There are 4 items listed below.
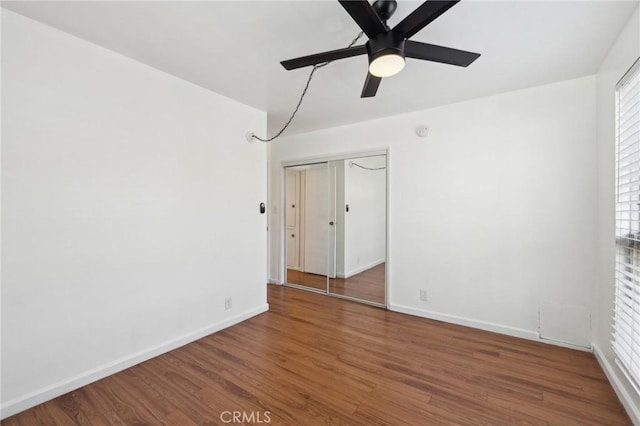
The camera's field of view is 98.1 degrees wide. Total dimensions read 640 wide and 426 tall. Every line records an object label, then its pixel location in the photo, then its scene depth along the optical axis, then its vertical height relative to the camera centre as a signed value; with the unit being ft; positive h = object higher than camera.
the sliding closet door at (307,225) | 14.21 -0.83
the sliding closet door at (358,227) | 13.01 -0.85
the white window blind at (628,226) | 5.46 -0.35
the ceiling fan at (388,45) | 4.15 +2.93
